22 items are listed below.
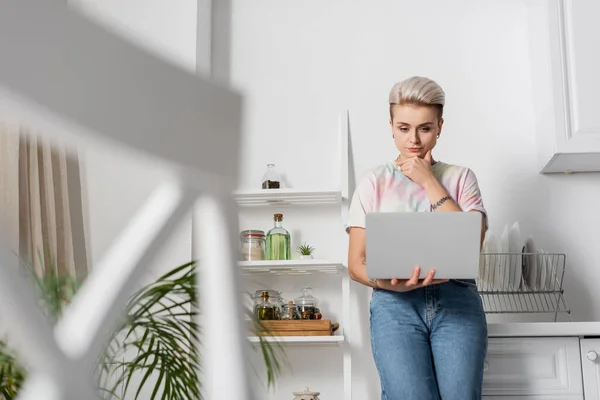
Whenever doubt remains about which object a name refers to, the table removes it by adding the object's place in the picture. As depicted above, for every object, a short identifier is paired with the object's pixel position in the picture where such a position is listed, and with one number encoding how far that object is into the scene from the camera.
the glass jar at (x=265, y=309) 2.38
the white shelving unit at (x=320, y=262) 2.42
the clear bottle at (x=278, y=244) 2.52
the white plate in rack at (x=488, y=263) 2.41
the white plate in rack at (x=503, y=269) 2.40
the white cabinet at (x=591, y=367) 2.00
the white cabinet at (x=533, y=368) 2.02
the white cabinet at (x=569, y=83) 2.33
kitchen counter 2.04
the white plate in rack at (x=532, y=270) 2.40
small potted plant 2.51
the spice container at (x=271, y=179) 2.57
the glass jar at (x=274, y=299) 2.42
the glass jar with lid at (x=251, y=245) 2.50
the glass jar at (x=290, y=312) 2.41
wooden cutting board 2.36
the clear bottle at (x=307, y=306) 2.42
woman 1.73
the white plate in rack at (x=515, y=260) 2.38
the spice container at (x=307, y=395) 2.31
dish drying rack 2.39
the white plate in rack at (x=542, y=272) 2.40
